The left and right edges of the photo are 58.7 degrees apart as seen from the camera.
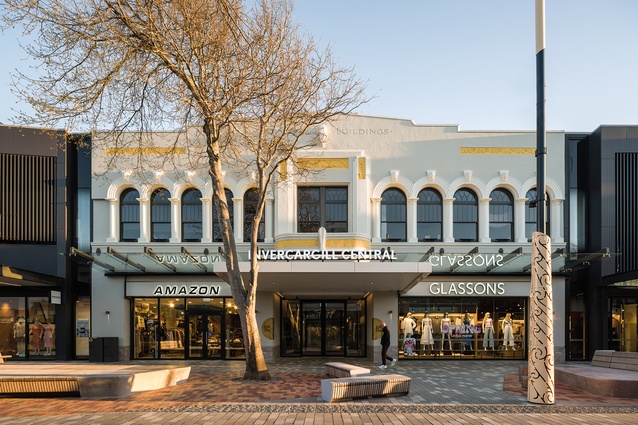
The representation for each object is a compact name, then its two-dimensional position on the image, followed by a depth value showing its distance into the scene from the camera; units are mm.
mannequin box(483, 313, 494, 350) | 22750
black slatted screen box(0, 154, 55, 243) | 22656
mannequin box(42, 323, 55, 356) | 22672
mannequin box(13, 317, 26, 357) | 22641
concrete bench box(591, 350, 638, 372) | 14680
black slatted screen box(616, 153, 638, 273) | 22406
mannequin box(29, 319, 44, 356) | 22641
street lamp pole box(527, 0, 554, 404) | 11148
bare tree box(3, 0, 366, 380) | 13180
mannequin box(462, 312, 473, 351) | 22781
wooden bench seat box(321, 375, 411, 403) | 11773
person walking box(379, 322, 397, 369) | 19047
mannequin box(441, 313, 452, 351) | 22750
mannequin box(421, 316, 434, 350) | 22625
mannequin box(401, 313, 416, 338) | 22578
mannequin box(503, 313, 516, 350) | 22688
